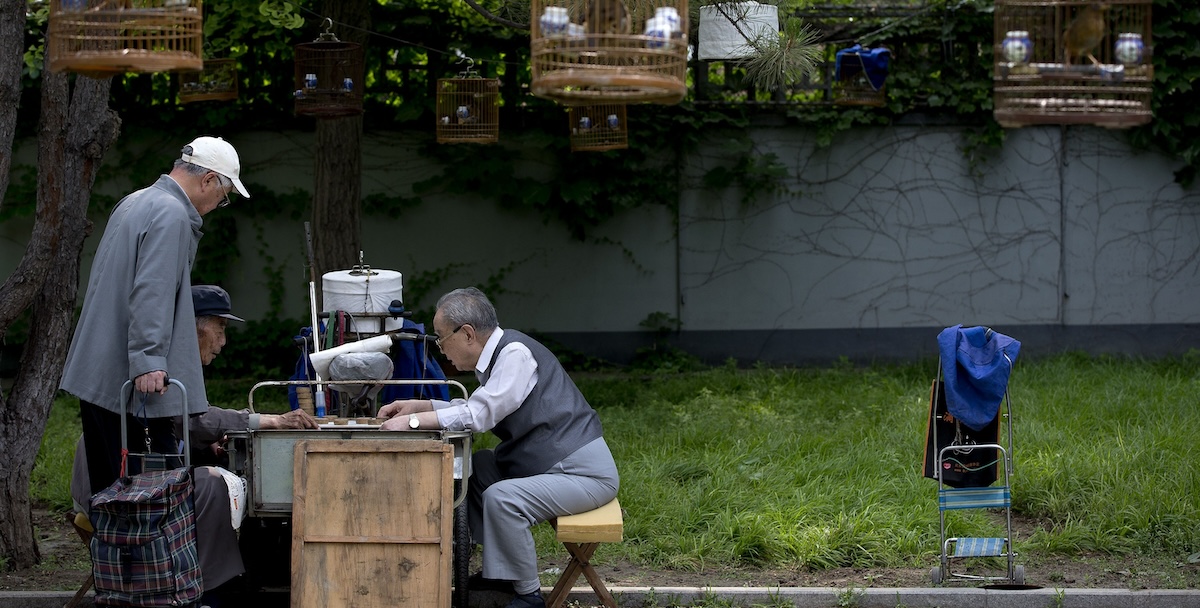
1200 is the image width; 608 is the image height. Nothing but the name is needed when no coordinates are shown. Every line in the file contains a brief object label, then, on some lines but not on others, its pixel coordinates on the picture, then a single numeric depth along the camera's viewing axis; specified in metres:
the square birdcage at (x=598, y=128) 19.37
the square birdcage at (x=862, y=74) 21.44
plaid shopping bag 8.57
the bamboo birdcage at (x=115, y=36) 7.60
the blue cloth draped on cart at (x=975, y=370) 10.78
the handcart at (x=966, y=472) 11.10
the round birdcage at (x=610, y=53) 7.68
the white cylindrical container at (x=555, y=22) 7.92
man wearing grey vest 9.74
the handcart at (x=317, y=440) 8.96
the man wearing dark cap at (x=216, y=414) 9.73
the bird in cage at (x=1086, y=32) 8.48
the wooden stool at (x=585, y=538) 9.69
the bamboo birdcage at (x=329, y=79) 16.34
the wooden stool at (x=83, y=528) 10.04
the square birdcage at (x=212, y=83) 19.11
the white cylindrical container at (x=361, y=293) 11.70
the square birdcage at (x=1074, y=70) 8.33
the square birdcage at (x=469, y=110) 18.55
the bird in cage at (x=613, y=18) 8.03
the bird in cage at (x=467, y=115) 18.06
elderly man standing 8.80
